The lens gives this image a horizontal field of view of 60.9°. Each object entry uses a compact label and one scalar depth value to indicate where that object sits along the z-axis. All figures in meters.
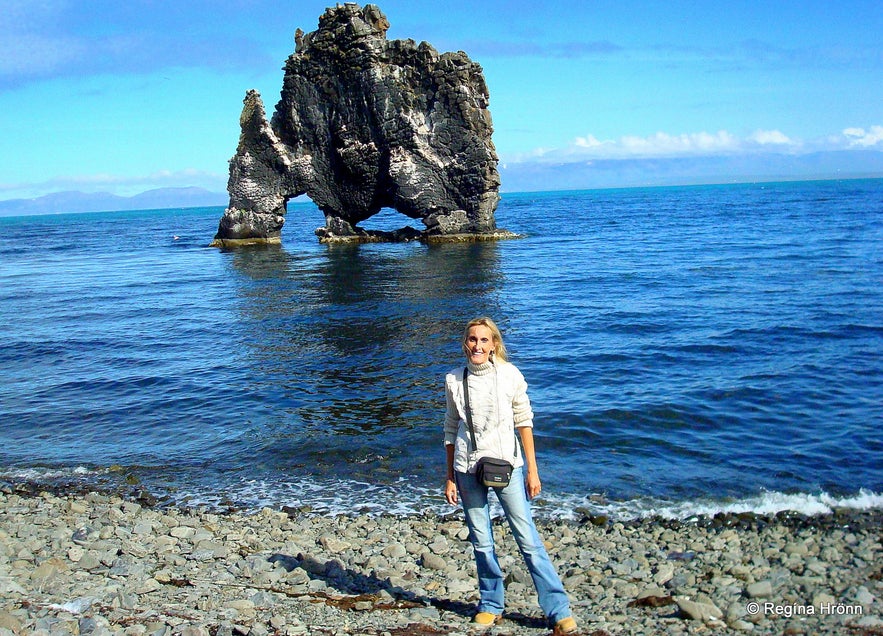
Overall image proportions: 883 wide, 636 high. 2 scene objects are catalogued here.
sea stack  57.06
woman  6.84
